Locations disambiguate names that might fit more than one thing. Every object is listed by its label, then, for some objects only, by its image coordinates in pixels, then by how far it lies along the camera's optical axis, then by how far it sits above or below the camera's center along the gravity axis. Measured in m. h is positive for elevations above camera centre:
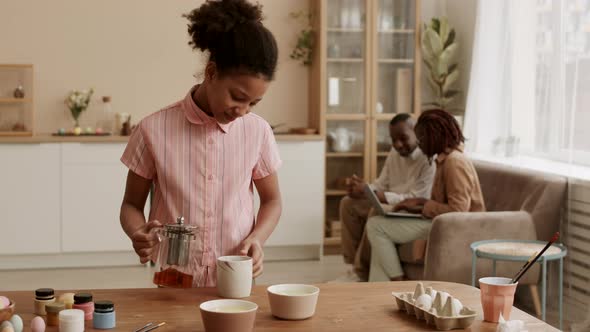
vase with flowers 7.75 -0.20
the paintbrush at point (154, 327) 2.64 -0.53
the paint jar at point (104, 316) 2.65 -0.51
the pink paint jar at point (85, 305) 2.71 -0.51
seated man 6.69 -0.69
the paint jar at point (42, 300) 2.74 -0.51
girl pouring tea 3.00 -0.27
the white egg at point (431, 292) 2.81 -0.50
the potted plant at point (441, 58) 7.97 +0.16
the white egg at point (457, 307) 2.73 -0.51
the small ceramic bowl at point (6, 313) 2.65 -0.51
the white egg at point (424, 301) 2.76 -0.51
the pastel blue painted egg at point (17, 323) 2.60 -0.52
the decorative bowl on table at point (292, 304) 2.72 -0.50
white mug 2.86 -0.48
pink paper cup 2.77 -0.50
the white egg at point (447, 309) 2.72 -0.51
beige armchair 5.40 -0.76
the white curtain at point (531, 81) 5.71 +0.00
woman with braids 5.72 -0.65
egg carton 2.69 -0.52
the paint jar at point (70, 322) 2.60 -0.51
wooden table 2.70 -0.54
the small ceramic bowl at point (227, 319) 2.59 -0.50
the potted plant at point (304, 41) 8.19 +0.28
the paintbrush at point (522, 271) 2.84 -0.46
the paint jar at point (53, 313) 2.67 -0.51
